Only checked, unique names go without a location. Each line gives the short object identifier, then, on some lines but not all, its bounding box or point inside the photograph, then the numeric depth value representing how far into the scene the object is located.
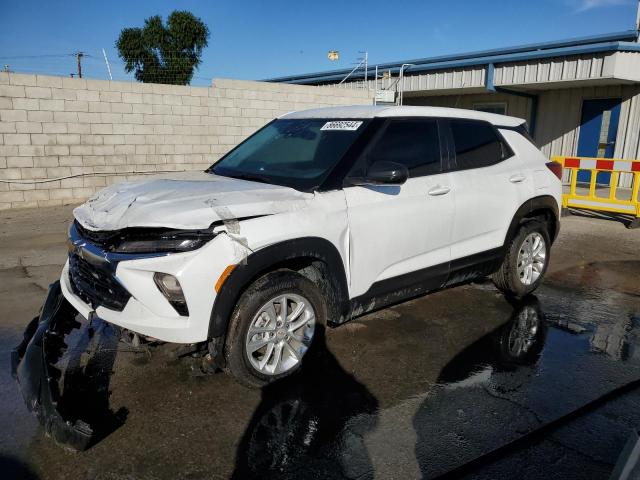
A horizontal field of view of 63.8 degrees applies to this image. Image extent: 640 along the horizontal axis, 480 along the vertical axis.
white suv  2.90
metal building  12.41
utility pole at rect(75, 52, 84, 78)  30.65
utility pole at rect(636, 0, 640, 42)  12.87
